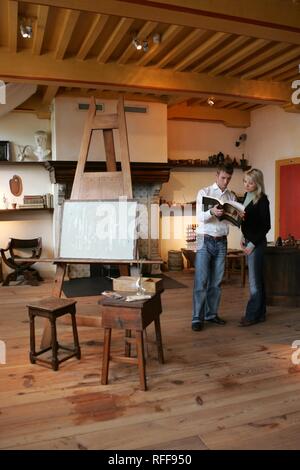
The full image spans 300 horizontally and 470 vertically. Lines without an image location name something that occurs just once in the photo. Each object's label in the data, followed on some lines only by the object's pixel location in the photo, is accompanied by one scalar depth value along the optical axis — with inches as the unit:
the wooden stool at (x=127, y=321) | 102.4
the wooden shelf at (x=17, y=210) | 254.6
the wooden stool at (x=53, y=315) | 115.5
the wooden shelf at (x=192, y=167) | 287.7
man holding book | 144.8
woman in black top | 147.6
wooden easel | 126.3
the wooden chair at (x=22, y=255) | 245.1
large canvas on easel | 121.1
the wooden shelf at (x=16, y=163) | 250.4
